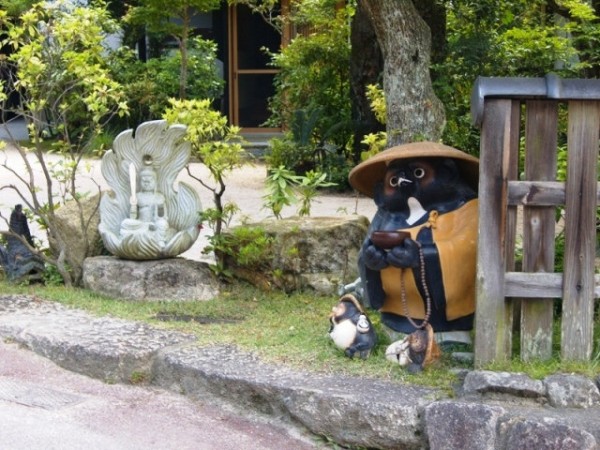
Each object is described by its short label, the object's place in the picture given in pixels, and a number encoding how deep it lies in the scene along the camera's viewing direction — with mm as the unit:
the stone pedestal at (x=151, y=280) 6621
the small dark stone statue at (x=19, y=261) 7113
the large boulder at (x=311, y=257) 6773
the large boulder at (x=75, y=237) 7102
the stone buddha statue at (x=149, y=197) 6672
